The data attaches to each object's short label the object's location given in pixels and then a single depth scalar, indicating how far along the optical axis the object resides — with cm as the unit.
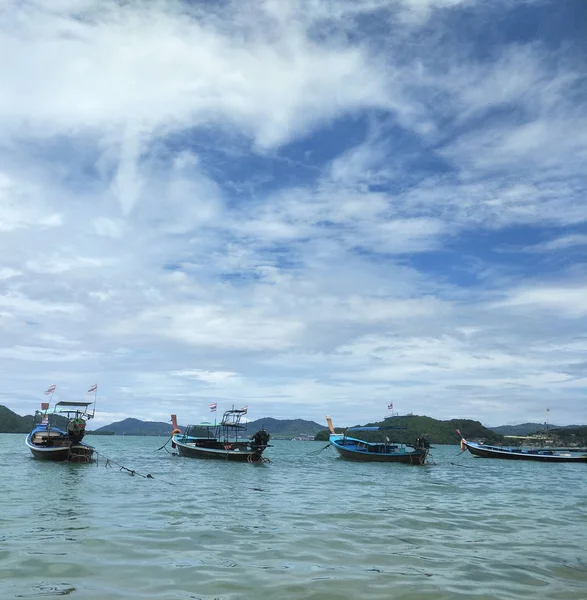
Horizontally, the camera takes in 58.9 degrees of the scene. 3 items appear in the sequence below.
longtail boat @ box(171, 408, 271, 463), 6009
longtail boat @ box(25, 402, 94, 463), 5009
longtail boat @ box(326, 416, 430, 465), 6825
